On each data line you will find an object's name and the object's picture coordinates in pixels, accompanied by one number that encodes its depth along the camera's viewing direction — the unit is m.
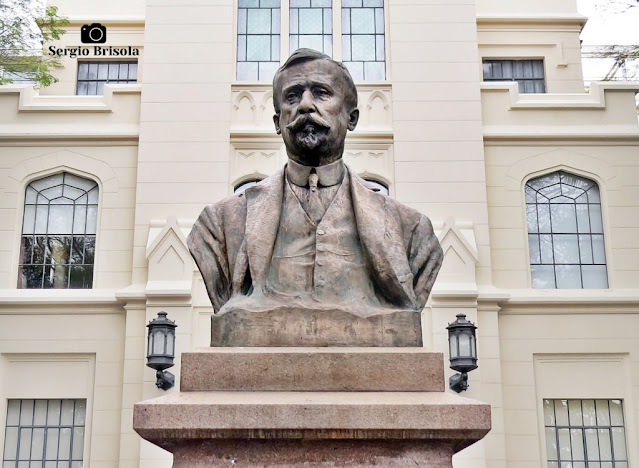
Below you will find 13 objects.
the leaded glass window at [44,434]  14.68
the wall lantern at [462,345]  12.64
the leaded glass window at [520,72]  20.09
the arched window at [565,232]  15.73
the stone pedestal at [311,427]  3.58
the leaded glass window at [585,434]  14.55
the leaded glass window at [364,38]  16.83
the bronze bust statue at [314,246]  4.16
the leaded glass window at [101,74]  20.44
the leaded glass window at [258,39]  16.84
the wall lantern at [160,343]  12.88
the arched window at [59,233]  15.78
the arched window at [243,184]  16.08
